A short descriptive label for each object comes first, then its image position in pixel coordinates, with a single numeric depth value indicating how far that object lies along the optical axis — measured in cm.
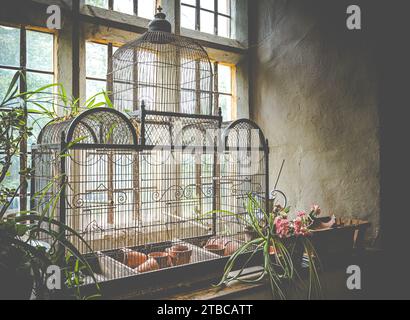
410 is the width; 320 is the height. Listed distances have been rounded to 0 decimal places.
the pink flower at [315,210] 241
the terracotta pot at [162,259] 218
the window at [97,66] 318
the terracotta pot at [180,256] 224
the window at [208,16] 372
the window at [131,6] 323
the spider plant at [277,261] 194
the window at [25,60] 276
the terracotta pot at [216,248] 240
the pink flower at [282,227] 197
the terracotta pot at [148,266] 198
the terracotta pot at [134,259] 216
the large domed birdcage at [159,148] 196
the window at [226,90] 407
